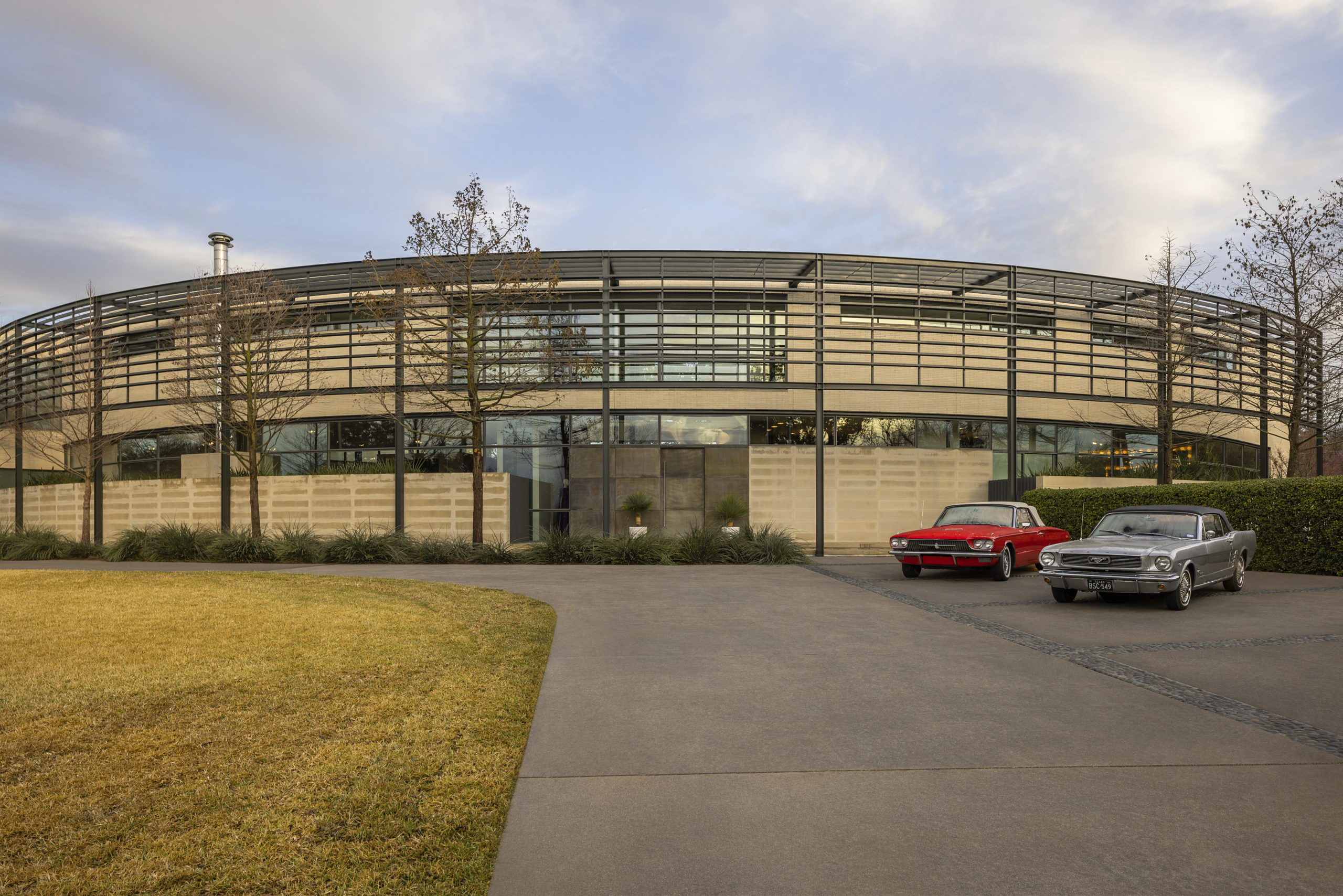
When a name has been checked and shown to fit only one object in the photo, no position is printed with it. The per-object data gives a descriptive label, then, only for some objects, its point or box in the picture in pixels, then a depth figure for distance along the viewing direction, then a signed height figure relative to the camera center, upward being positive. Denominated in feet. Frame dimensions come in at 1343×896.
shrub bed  56.54 -6.44
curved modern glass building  71.67 +6.71
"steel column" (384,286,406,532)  68.03 +1.10
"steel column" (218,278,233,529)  67.77 +0.12
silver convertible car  33.45 -4.25
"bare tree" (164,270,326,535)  65.98 +8.41
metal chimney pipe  88.07 +24.15
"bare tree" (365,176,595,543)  61.11 +11.32
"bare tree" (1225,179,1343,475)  65.41 +14.19
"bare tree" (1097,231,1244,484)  73.31 +9.60
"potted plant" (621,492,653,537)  72.43 -4.04
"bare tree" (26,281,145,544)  75.31 +6.05
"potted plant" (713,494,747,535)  71.87 -4.45
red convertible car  44.93 -4.70
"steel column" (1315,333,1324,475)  67.05 +6.19
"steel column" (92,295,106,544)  75.66 +1.93
